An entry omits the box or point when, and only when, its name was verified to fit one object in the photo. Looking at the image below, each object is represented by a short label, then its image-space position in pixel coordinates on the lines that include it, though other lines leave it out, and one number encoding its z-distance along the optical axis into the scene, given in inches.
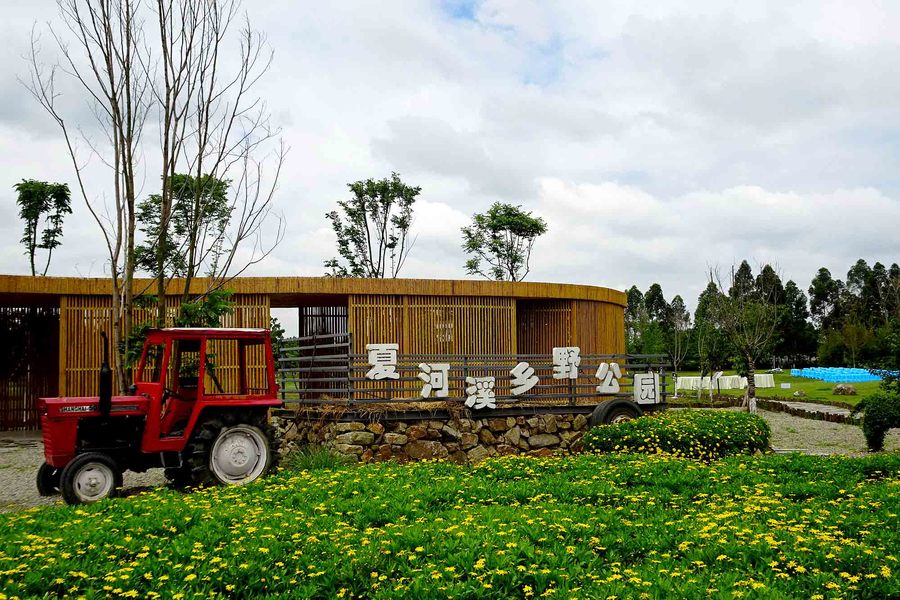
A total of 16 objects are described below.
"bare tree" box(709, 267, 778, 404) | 970.1
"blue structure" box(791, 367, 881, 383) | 1522.0
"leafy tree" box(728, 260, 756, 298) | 1148.1
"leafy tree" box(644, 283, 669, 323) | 2477.4
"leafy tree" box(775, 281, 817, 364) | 2169.4
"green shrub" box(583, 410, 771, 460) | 421.4
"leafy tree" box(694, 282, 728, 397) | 1251.2
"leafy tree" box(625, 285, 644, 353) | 1706.4
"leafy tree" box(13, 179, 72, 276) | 1180.5
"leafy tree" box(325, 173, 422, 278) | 1392.7
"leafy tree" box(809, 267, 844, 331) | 2522.1
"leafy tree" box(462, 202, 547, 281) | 1459.2
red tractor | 325.7
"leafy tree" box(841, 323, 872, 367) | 1665.8
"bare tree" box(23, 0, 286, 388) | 412.5
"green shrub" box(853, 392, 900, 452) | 521.7
